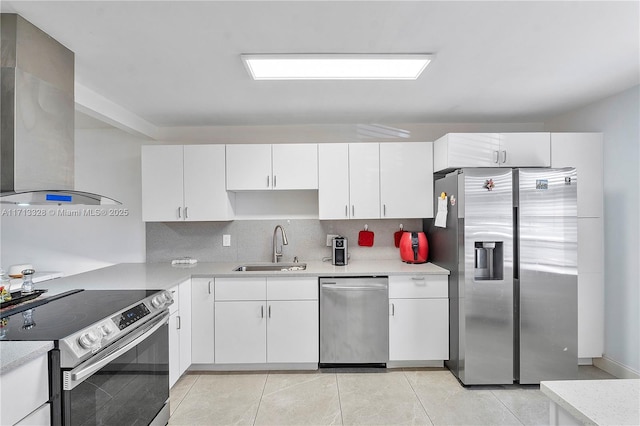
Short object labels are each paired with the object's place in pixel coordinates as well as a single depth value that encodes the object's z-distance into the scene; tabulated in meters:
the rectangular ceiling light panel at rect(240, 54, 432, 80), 2.19
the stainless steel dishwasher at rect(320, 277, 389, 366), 3.24
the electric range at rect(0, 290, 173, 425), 1.50
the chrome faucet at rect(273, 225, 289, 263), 3.81
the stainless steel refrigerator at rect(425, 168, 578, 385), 2.94
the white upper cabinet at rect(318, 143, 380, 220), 3.58
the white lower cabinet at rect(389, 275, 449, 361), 3.25
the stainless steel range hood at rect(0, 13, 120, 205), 1.75
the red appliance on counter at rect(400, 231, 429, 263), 3.54
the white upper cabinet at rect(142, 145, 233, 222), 3.56
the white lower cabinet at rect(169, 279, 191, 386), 2.79
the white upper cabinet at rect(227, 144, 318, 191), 3.57
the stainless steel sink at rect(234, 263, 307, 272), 3.68
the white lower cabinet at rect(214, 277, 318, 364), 3.24
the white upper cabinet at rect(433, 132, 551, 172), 3.19
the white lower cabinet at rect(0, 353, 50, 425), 1.27
